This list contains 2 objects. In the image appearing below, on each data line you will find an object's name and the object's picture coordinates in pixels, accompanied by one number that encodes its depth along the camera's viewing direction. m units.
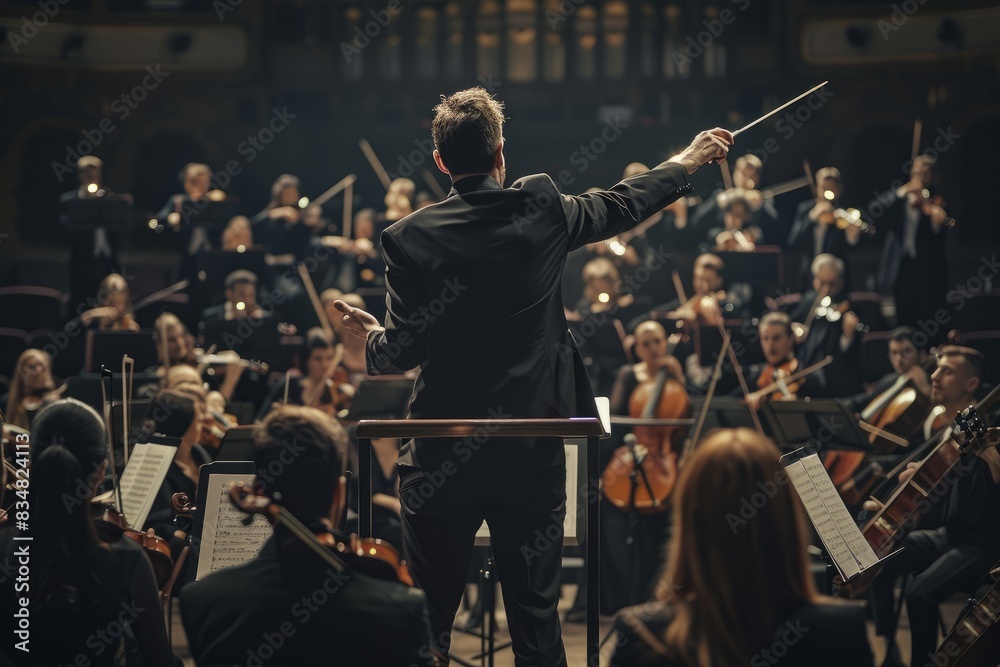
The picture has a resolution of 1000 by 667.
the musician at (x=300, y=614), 1.85
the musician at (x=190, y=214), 8.55
